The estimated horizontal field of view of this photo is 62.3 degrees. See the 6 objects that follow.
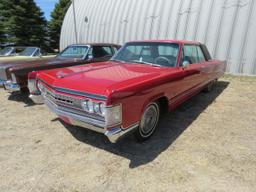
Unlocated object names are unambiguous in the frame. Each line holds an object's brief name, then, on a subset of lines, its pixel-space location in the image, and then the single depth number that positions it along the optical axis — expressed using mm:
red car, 2650
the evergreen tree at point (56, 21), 32344
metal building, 8562
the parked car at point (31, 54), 8746
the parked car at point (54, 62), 5285
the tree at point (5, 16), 26422
